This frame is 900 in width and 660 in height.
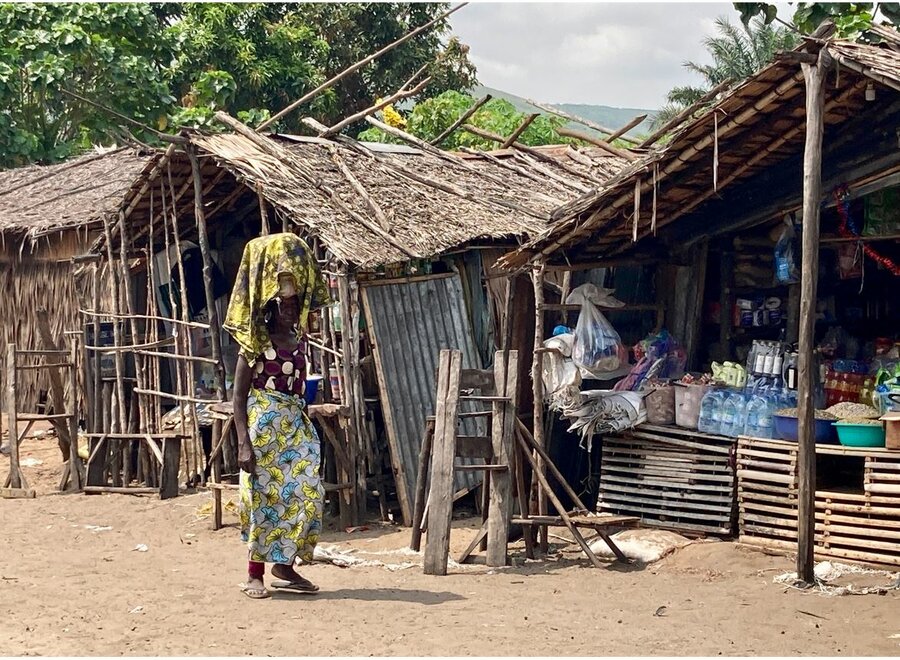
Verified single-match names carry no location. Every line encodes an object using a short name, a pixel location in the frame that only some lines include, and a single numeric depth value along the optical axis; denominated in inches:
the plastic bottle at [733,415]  345.1
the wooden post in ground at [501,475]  322.3
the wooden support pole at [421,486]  331.6
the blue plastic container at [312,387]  402.3
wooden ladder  313.3
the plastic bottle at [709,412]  350.9
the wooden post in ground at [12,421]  462.9
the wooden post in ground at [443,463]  312.0
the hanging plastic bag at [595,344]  372.2
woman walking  255.9
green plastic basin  309.4
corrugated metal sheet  419.8
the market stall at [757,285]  288.4
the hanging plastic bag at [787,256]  348.8
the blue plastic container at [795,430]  321.4
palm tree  1262.3
